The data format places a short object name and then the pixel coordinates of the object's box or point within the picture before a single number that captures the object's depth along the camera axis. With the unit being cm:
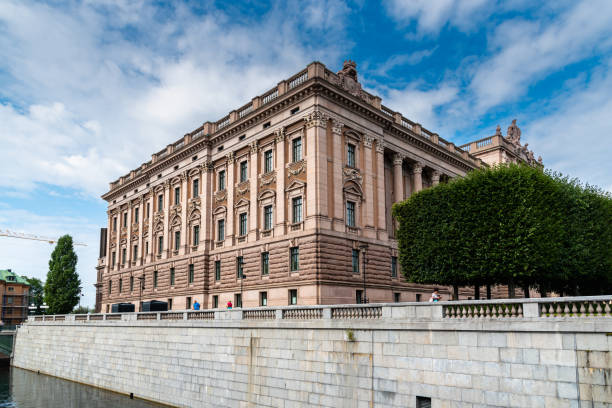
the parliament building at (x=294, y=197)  3650
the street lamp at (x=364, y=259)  3609
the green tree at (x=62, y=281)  7331
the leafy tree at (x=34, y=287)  13150
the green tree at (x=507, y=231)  2614
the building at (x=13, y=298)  11281
